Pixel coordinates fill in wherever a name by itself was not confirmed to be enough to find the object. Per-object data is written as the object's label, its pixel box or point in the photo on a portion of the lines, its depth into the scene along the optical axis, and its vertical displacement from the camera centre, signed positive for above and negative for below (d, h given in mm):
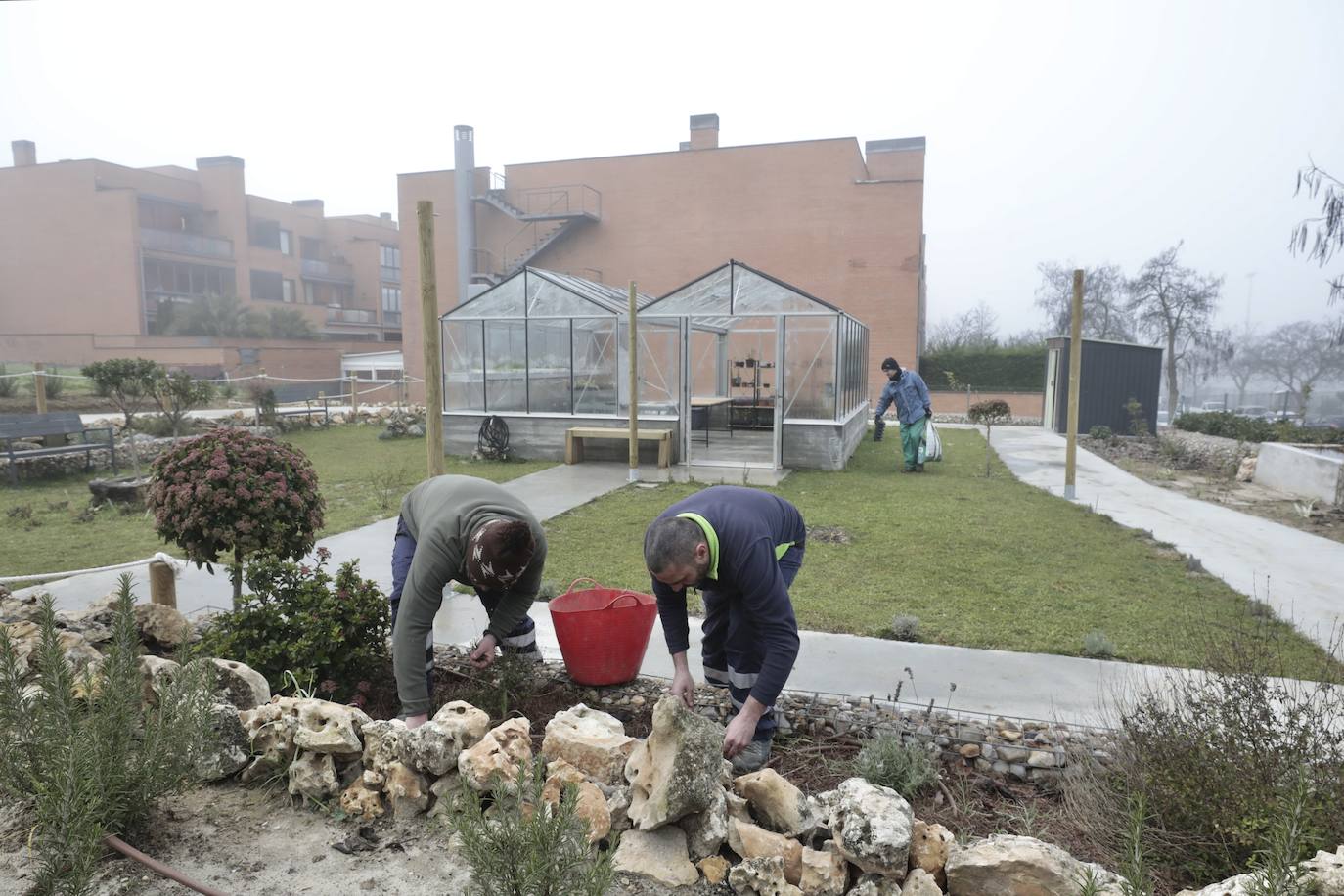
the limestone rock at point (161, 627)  3898 -1227
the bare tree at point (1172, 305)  32812 +3037
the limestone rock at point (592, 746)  2773 -1299
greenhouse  13312 +216
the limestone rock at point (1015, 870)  2197 -1374
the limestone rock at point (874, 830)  2293 -1314
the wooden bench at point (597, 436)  12961 -1004
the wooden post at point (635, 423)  11375 -666
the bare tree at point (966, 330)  46081 +3062
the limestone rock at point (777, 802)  2574 -1386
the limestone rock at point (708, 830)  2506 -1422
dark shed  20422 -136
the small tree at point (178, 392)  12555 -253
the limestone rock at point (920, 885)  2334 -1478
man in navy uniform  2756 -776
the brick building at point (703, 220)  29875 +6394
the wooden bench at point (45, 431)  11617 -847
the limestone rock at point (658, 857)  2445 -1483
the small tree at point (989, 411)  12484 -518
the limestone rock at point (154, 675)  2935 -1160
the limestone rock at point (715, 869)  2451 -1506
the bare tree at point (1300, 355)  37662 +1199
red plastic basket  3740 -1222
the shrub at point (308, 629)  3658 -1183
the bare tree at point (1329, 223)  13172 +2560
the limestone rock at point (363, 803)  2787 -1487
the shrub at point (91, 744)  2133 -1113
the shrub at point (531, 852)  1870 -1141
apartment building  35312 +5402
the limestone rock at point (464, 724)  2826 -1242
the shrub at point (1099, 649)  4594 -1546
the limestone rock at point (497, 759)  2607 -1269
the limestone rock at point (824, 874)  2348 -1459
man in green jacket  3125 -745
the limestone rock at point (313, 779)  2859 -1436
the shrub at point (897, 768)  3008 -1481
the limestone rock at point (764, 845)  2436 -1444
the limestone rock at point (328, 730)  2895 -1288
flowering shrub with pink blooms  4277 -660
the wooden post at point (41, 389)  15289 -254
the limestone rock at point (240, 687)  3295 -1278
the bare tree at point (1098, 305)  39500 +3698
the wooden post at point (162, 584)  4637 -1211
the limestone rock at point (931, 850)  2408 -1421
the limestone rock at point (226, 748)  2908 -1371
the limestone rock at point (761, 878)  2340 -1469
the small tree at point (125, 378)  11922 -20
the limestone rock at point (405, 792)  2787 -1444
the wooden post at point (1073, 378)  9758 +6
